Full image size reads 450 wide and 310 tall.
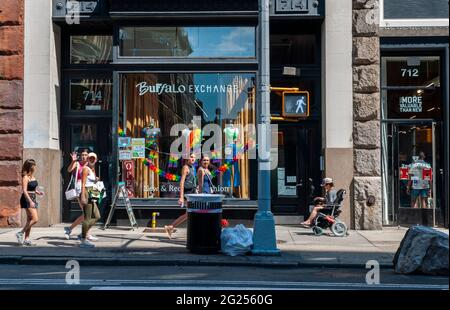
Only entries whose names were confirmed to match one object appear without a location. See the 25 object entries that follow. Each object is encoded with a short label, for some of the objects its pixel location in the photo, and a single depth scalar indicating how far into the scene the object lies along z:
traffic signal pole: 11.21
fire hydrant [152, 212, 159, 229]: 14.67
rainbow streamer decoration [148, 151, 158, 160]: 15.34
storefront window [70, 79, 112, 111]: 15.95
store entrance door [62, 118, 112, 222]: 15.74
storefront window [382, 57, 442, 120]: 15.14
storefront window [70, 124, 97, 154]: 15.90
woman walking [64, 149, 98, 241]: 12.60
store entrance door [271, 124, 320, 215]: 15.47
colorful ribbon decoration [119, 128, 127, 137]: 15.11
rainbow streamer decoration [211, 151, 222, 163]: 15.27
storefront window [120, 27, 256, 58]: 15.07
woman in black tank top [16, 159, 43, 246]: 11.79
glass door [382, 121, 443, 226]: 14.99
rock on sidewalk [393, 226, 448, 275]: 9.37
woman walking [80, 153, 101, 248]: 12.09
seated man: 13.84
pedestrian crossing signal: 11.33
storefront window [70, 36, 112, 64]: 16.02
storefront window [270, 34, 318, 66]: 15.70
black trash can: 11.22
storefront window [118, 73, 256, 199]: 15.22
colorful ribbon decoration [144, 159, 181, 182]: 15.20
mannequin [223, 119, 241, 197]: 15.23
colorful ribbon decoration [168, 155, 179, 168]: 15.27
